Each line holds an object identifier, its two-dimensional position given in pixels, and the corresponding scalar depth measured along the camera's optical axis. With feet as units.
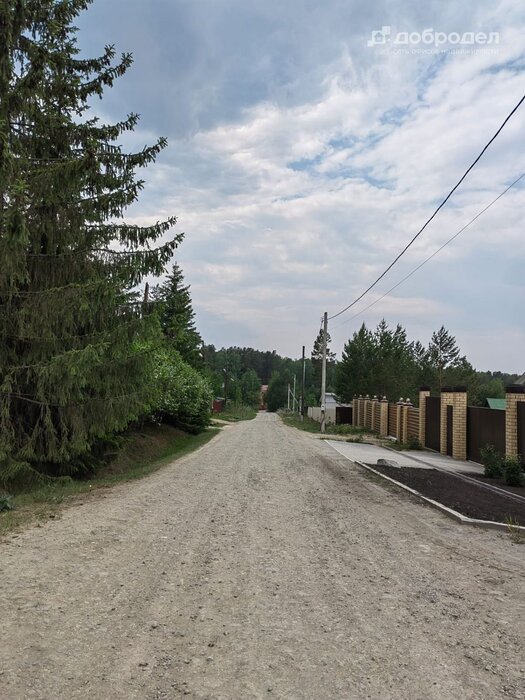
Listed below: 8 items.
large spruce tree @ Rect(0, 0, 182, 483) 26.76
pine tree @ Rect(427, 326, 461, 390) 156.54
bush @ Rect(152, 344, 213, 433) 62.18
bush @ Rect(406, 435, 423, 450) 64.08
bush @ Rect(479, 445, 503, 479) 39.65
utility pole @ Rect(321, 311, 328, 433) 98.99
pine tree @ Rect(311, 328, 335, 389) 275.59
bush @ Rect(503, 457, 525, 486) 35.83
